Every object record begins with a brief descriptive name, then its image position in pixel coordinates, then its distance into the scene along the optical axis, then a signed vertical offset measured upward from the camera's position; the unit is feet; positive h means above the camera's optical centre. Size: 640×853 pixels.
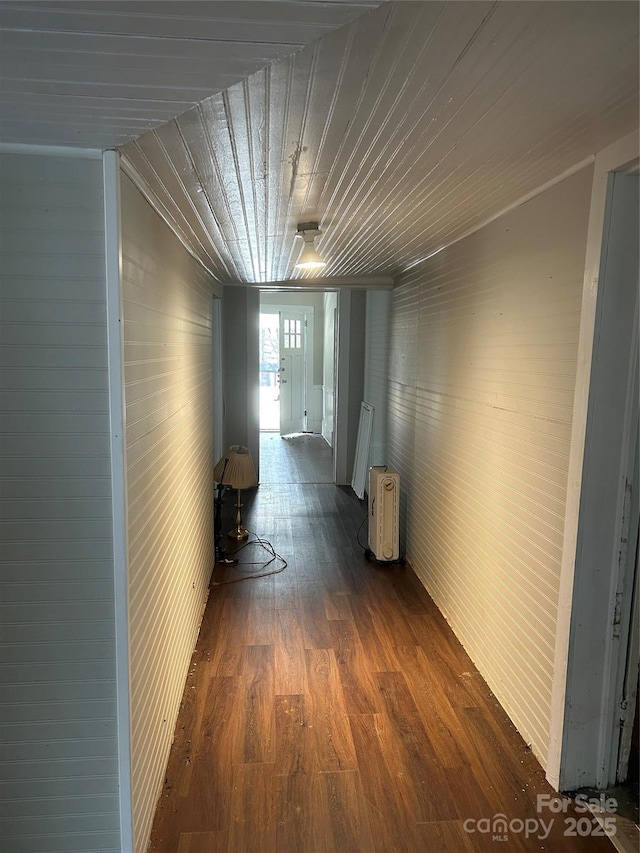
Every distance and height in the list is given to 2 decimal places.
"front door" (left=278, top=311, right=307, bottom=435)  31.58 -1.02
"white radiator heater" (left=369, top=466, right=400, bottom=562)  13.46 -3.88
